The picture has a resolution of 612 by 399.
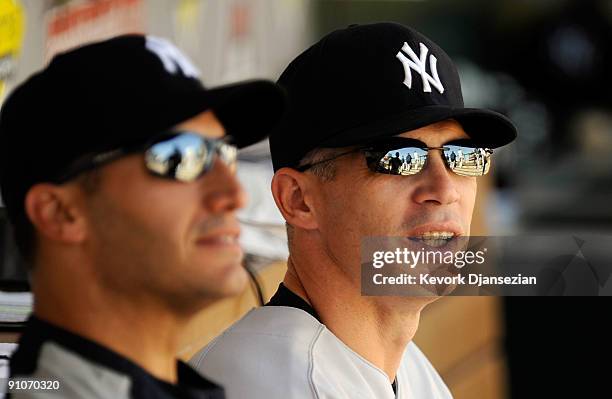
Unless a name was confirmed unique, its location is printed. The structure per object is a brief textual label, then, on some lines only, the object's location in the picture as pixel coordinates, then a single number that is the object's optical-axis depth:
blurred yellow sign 6.35
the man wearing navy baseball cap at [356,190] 6.01
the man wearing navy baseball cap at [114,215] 5.78
